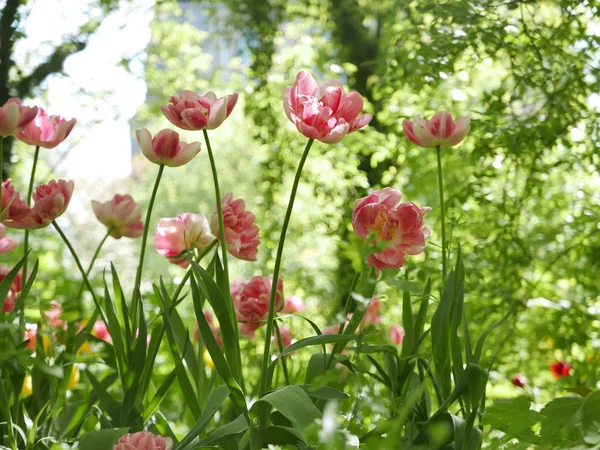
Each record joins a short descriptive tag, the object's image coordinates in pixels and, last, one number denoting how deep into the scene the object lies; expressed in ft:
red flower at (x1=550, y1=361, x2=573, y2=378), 5.15
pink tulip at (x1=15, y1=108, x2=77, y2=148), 3.35
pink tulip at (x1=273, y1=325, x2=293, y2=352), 3.93
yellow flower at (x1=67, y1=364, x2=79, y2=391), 3.49
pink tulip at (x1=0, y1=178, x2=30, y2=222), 3.06
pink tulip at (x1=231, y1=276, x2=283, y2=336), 3.26
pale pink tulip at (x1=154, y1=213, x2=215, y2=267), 3.21
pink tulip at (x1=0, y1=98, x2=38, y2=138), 2.99
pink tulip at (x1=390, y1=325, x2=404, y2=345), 5.99
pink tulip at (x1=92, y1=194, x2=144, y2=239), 3.51
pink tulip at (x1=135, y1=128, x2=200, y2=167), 3.09
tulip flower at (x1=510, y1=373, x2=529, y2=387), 4.50
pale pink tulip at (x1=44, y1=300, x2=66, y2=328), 4.15
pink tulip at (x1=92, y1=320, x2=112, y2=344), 5.34
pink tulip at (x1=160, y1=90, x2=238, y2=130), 2.81
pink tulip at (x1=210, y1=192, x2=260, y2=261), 3.00
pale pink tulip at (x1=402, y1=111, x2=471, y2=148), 3.00
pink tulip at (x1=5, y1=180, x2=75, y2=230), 3.10
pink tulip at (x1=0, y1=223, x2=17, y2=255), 3.50
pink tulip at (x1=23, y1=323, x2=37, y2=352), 3.66
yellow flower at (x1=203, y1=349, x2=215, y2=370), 5.70
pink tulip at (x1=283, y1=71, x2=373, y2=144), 2.67
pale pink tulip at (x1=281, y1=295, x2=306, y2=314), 5.39
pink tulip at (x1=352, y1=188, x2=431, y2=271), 2.74
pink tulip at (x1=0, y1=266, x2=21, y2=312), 3.61
